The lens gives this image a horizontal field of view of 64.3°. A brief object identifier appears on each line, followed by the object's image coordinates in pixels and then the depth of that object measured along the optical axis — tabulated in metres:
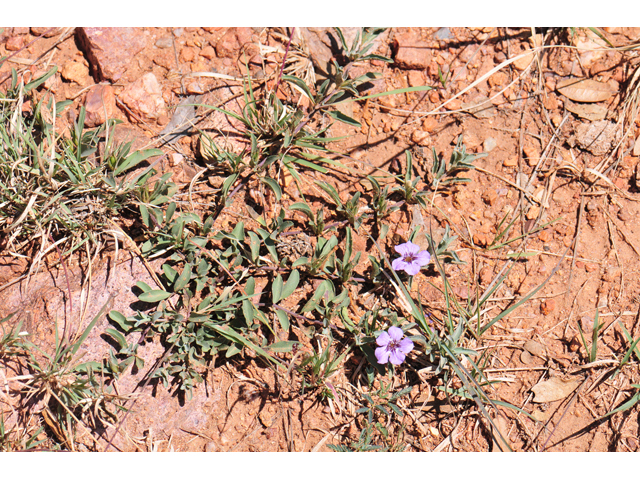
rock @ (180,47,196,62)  3.61
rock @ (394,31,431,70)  3.67
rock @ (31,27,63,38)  3.58
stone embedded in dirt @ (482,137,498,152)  3.57
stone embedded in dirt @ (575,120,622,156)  3.55
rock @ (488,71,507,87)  3.67
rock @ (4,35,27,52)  3.54
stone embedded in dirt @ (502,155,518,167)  3.56
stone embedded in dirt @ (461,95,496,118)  3.62
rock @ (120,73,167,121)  3.49
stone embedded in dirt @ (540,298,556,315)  3.32
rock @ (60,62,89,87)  3.52
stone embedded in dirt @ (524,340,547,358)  3.27
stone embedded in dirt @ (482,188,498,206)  3.49
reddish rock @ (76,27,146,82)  3.51
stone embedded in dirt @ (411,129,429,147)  3.57
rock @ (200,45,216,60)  3.62
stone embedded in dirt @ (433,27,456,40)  3.72
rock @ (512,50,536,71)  3.68
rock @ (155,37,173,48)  3.62
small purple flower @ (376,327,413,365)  3.01
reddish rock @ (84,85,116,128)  3.43
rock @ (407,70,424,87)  3.68
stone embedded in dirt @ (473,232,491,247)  3.42
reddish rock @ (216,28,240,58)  3.63
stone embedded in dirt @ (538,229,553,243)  3.44
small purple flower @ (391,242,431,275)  3.15
